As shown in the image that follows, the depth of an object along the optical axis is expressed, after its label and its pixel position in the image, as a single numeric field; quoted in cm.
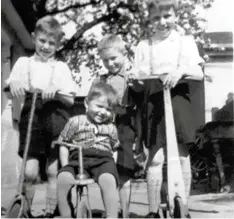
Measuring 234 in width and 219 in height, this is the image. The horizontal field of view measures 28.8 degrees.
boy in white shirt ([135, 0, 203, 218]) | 292
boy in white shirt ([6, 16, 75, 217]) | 304
